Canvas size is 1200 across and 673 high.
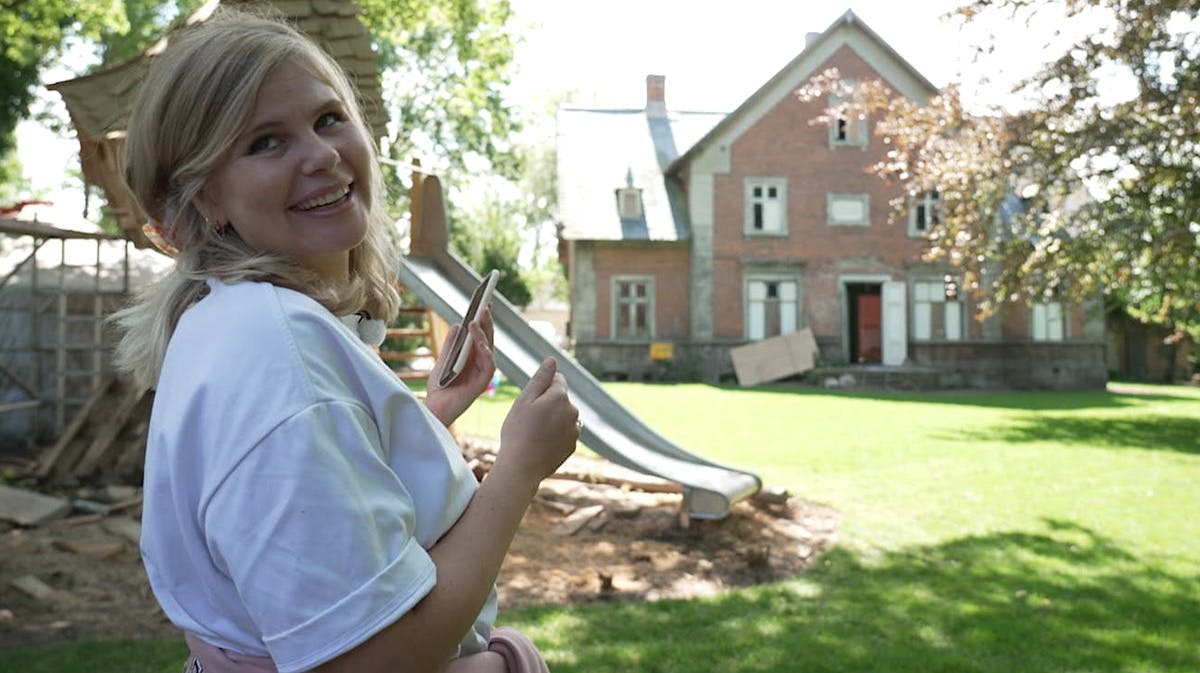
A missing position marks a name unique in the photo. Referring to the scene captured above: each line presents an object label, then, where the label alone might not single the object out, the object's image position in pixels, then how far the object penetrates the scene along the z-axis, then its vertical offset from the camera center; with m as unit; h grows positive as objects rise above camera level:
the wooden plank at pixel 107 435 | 9.55 -0.84
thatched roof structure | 8.14 +2.18
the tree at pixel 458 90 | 23.98 +7.41
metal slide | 7.24 -0.56
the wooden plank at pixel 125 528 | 7.41 -1.38
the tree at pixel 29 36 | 16.67 +6.07
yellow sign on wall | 28.00 -0.19
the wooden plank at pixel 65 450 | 9.64 -1.00
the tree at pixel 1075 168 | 13.85 +2.68
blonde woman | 1.09 -0.09
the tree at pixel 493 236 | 35.97 +4.47
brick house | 28.25 +2.22
